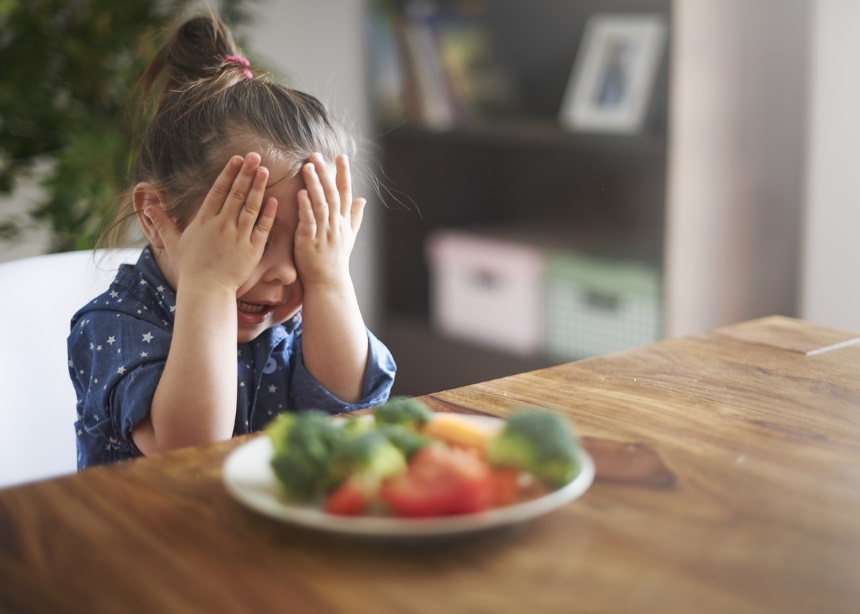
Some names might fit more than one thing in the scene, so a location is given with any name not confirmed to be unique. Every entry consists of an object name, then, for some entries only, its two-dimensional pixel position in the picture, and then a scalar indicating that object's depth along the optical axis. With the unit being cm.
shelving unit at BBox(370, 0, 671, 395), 238
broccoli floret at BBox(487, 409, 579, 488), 56
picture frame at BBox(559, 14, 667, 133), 220
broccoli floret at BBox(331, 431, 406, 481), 54
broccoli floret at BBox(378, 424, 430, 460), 58
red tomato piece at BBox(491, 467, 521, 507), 56
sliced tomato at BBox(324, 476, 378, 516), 54
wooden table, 49
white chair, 100
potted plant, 194
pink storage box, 247
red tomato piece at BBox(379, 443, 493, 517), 53
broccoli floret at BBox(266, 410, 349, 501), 56
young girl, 90
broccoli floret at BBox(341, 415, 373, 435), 62
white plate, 52
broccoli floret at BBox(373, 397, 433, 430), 65
